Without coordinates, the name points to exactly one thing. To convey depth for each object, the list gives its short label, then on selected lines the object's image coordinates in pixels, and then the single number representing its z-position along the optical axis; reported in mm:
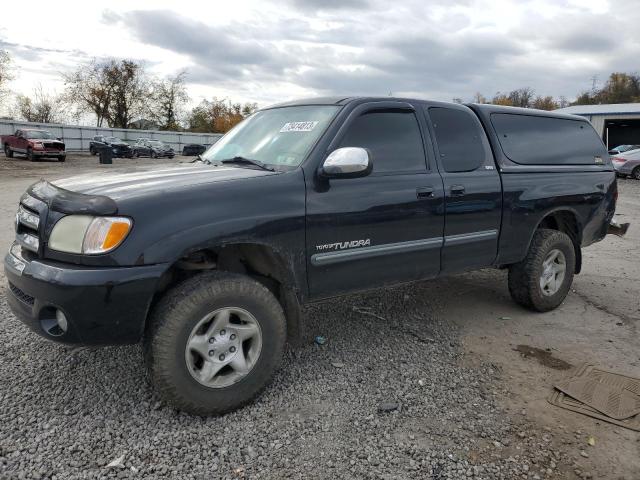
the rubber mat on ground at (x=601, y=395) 3168
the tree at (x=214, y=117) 66375
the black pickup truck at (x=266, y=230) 2670
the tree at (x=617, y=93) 65750
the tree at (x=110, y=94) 56000
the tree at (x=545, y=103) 76112
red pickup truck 27766
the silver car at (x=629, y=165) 22766
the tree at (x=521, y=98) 74081
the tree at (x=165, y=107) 59844
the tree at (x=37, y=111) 59938
